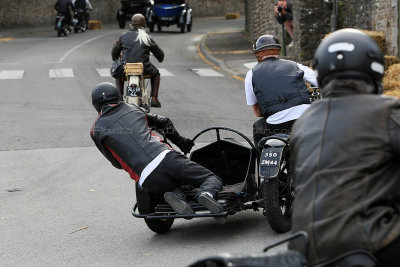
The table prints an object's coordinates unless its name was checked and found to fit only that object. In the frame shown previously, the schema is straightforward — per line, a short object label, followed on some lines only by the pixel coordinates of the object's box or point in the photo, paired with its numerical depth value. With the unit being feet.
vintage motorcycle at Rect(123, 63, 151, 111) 46.19
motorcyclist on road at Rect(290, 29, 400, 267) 11.12
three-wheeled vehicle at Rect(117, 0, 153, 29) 132.87
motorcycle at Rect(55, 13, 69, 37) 123.44
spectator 76.33
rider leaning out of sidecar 23.68
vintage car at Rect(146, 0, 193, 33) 120.98
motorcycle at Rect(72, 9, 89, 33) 130.41
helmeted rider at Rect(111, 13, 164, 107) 47.55
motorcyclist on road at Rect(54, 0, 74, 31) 122.21
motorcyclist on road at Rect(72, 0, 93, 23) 128.88
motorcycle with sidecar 23.04
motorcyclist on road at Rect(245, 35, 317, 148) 24.77
